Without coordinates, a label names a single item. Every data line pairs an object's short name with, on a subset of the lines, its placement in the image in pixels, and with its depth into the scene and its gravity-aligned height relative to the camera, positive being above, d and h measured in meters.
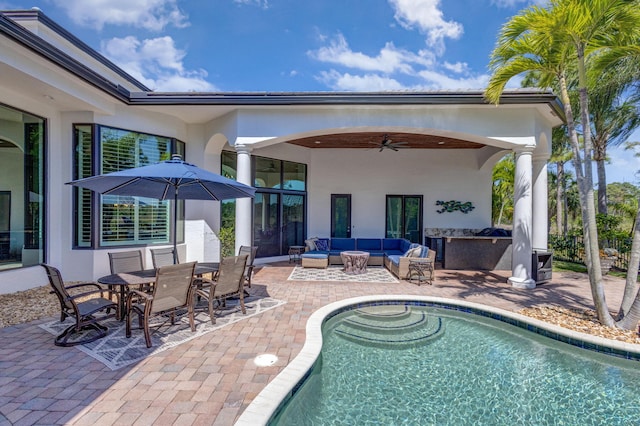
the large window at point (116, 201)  7.26 +0.22
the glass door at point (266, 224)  10.34 -0.48
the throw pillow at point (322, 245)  10.50 -1.22
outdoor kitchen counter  9.58 -1.32
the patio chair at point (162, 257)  5.82 -0.95
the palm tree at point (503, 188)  15.83 +1.51
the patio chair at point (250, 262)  6.18 -1.09
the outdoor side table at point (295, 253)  10.72 -1.59
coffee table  8.66 -1.50
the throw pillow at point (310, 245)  10.20 -1.18
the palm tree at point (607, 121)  10.72 +3.49
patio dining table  4.26 -1.05
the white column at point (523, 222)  7.25 -0.24
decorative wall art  12.11 +0.25
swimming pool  3.06 -2.07
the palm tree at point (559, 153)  13.54 +2.97
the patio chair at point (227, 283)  4.66 -1.22
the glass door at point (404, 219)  12.26 -0.30
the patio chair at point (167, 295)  3.83 -1.18
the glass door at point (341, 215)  12.19 -0.16
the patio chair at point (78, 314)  3.86 -1.42
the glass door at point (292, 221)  11.13 -0.40
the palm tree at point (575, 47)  4.48 +2.86
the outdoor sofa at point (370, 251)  8.09 -1.36
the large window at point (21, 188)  6.24 +0.45
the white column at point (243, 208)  7.70 +0.06
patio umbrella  4.43 +0.44
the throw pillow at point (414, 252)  8.01 -1.09
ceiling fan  9.44 +2.32
